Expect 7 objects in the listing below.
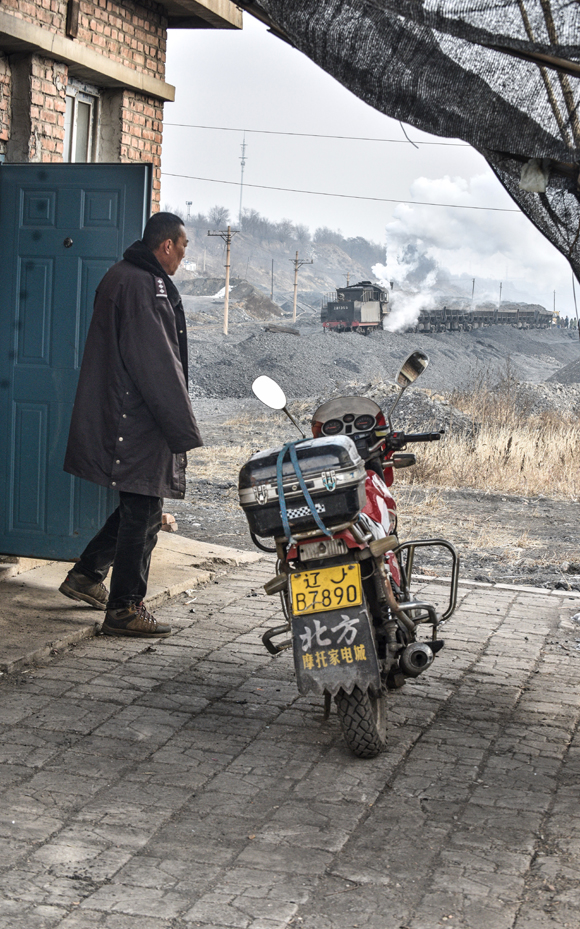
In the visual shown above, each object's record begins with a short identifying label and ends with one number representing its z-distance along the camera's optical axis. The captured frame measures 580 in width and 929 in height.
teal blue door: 6.52
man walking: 5.36
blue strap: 3.77
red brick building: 6.88
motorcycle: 3.80
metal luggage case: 3.79
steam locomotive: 59.00
